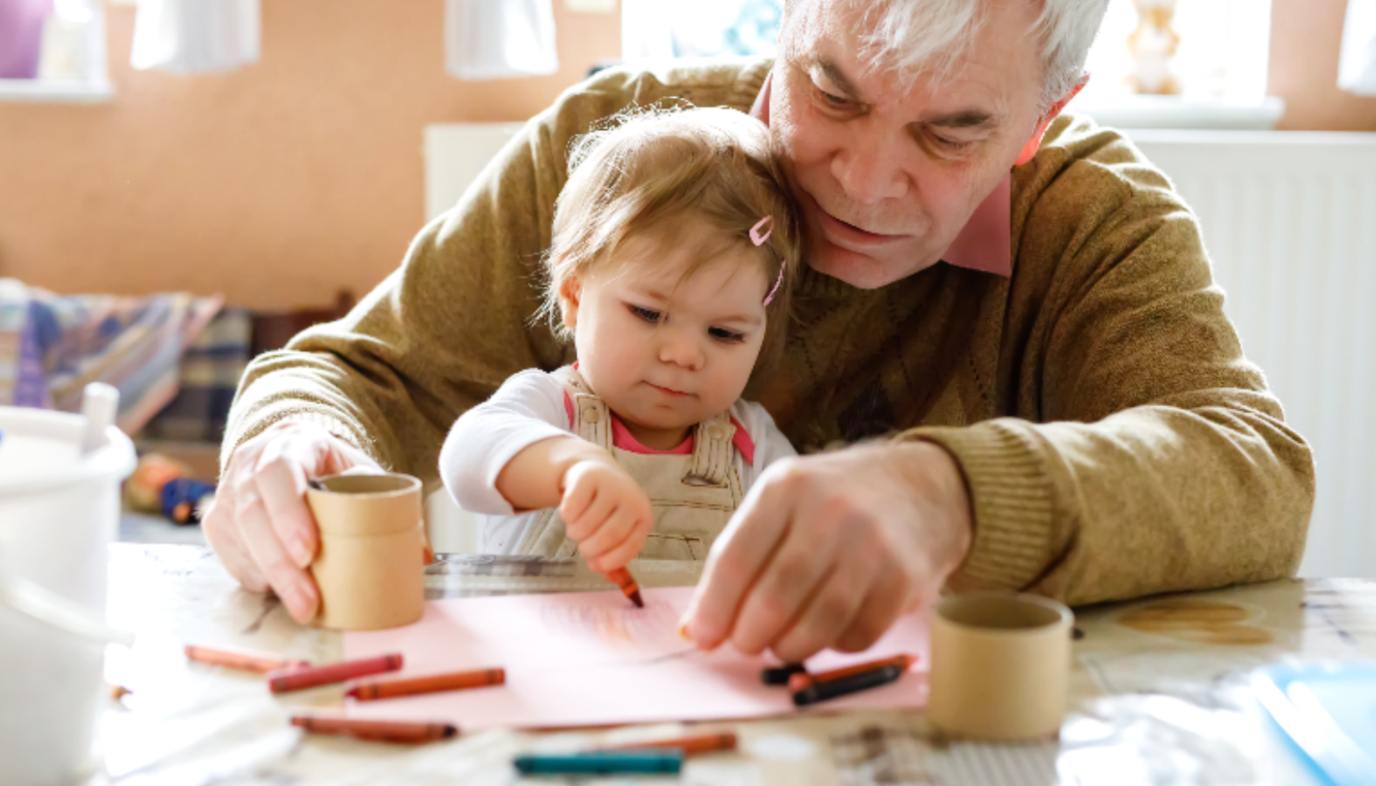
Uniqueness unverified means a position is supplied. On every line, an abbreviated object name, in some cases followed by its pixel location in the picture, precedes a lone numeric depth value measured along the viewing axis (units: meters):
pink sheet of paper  0.72
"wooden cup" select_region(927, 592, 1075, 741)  0.68
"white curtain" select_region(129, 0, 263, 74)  2.57
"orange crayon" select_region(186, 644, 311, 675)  0.77
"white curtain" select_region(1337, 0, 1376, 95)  2.39
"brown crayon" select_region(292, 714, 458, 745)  0.67
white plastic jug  0.60
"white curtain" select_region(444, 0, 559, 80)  2.49
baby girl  1.18
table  0.65
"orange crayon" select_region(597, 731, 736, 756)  0.67
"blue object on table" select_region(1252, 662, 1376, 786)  0.57
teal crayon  0.64
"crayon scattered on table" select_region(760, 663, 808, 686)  0.76
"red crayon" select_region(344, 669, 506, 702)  0.73
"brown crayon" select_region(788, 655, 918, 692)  0.74
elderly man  0.78
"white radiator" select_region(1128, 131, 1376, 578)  2.38
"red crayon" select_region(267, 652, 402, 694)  0.74
